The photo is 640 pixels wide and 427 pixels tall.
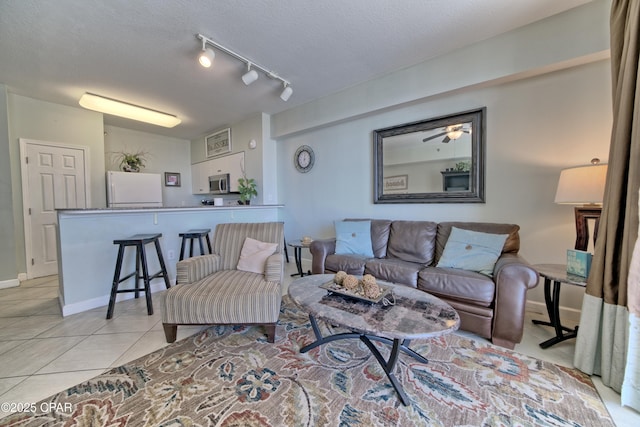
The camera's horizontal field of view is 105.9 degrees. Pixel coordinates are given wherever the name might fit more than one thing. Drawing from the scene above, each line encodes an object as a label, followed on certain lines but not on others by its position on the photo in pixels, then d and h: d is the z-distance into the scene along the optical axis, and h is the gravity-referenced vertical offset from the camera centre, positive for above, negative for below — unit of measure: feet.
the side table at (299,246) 10.75 -1.80
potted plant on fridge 15.17 +3.00
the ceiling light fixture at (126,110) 11.06 +4.89
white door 11.44 +0.85
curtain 4.18 -0.87
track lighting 7.39 +5.08
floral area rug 3.95 -3.46
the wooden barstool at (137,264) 7.61 -1.88
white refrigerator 13.65 +1.11
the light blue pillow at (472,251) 6.83 -1.38
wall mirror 8.41 +1.70
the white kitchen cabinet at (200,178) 17.48 +2.18
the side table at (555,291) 5.36 -2.19
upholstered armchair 5.86 -2.06
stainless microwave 15.83 +1.54
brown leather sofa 5.69 -1.95
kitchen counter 7.70 -0.07
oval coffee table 3.98 -2.02
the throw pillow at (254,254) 7.59 -1.54
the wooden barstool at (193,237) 9.88 -1.24
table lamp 5.41 +0.26
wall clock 13.03 +2.61
